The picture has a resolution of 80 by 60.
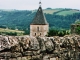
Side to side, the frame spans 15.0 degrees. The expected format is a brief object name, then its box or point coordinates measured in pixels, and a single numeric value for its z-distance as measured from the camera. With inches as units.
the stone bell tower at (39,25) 3043.8
